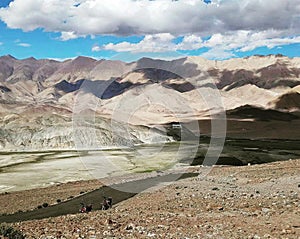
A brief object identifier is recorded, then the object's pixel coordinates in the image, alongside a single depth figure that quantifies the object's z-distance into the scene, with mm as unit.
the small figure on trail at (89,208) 27156
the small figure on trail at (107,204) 27153
